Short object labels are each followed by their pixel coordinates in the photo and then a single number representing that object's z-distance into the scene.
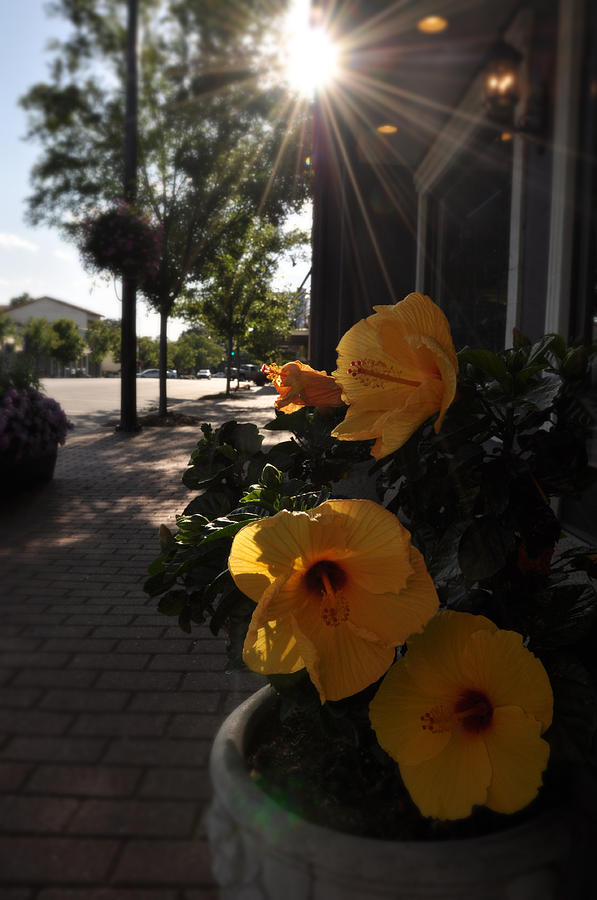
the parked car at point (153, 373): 70.71
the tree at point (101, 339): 73.81
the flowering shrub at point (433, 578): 0.85
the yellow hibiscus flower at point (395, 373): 0.83
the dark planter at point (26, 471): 6.26
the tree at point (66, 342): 75.25
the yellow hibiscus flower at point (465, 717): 0.87
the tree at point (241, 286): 19.70
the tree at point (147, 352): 81.38
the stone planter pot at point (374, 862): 0.83
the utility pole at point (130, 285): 11.62
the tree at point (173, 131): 13.26
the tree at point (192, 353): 84.00
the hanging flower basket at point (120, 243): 10.75
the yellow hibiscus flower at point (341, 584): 0.84
